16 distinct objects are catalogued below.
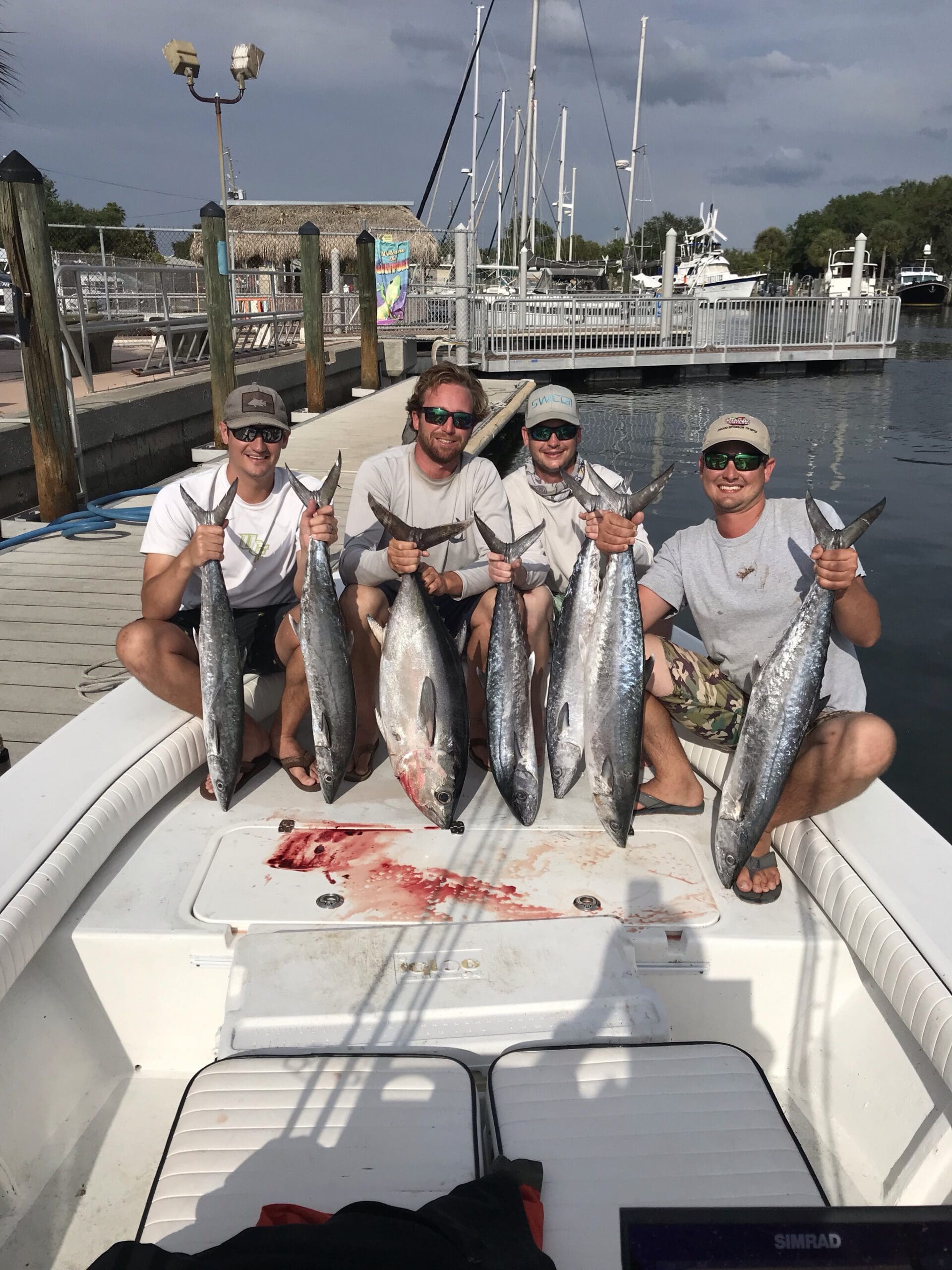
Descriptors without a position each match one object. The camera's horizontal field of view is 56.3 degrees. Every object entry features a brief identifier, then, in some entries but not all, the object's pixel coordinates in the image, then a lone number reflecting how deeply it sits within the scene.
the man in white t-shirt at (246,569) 3.01
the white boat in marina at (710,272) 37.31
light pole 13.22
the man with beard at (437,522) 3.30
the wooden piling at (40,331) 6.04
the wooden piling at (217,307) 9.21
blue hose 6.48
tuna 2.85
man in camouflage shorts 2.92
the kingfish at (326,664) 2.87
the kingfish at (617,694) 2.74
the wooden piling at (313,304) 12.41
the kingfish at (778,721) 2.56
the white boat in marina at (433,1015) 1.81
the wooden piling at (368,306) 15.16
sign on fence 21.05
